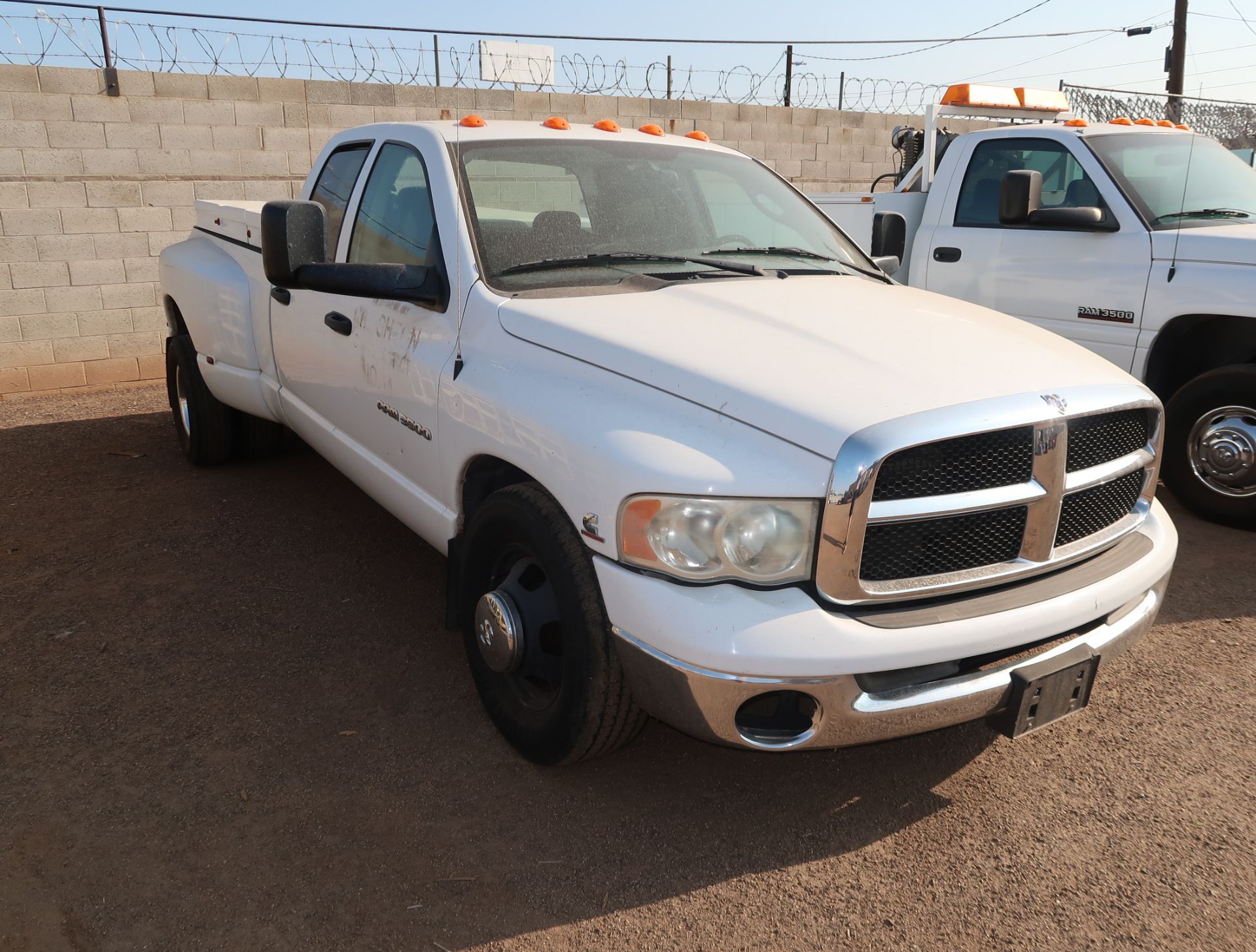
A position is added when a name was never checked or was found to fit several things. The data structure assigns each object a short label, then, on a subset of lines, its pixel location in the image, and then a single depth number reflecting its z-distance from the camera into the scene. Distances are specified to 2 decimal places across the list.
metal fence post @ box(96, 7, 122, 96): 8.20
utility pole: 19.61
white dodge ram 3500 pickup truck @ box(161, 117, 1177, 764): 2.35
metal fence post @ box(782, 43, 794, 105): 12.06
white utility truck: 4.98
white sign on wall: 10.03
